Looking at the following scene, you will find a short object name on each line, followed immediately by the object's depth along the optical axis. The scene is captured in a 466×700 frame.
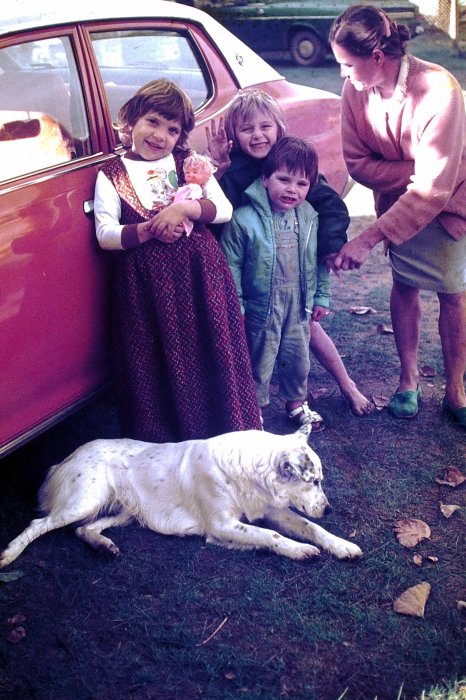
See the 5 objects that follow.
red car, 3.33
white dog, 3.39
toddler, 3.90
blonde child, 3.99
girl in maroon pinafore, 3.62
